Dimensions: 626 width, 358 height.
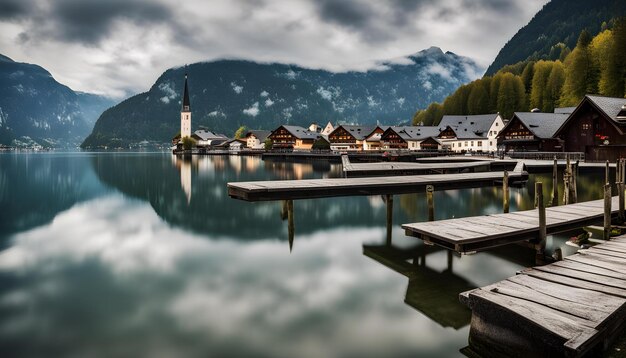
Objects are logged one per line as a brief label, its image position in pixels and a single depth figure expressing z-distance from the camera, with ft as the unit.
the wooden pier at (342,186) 64.49
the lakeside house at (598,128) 183.35
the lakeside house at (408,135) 381.40
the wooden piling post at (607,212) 48.12
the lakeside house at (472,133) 358.43
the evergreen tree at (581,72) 299.99
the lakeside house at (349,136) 454.81
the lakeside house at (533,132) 251.39
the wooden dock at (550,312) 22.39
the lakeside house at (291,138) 504.84
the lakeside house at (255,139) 604.90
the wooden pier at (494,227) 40.83
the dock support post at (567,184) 84.37
